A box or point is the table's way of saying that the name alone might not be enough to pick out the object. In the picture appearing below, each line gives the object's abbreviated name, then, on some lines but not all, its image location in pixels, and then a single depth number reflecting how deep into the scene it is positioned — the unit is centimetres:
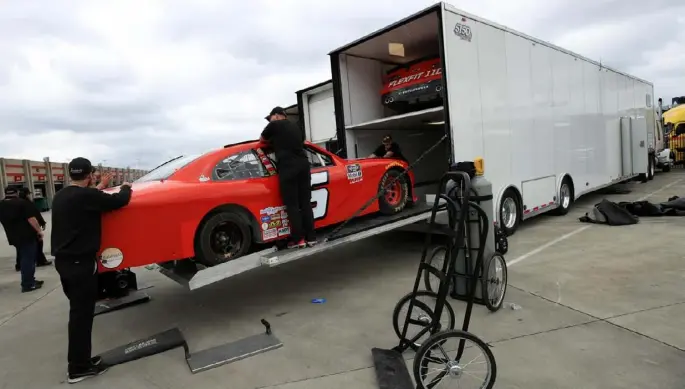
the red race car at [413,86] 661
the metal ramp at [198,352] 363
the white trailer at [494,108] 600
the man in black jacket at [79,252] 339
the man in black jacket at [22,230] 673
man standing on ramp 464
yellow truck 2159
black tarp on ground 833
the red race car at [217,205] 375
